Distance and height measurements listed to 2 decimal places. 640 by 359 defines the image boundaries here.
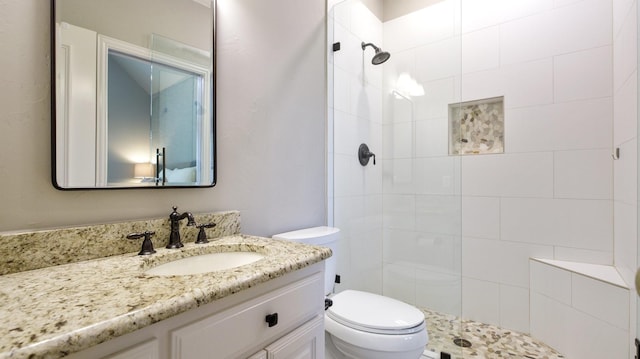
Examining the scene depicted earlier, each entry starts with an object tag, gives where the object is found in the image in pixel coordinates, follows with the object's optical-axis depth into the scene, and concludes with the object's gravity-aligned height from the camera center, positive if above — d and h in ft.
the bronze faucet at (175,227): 3.52 -0.58
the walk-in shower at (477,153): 6.08 +0.65
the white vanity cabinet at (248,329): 1.94 -1.21
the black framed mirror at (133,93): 2.95 +1.02
